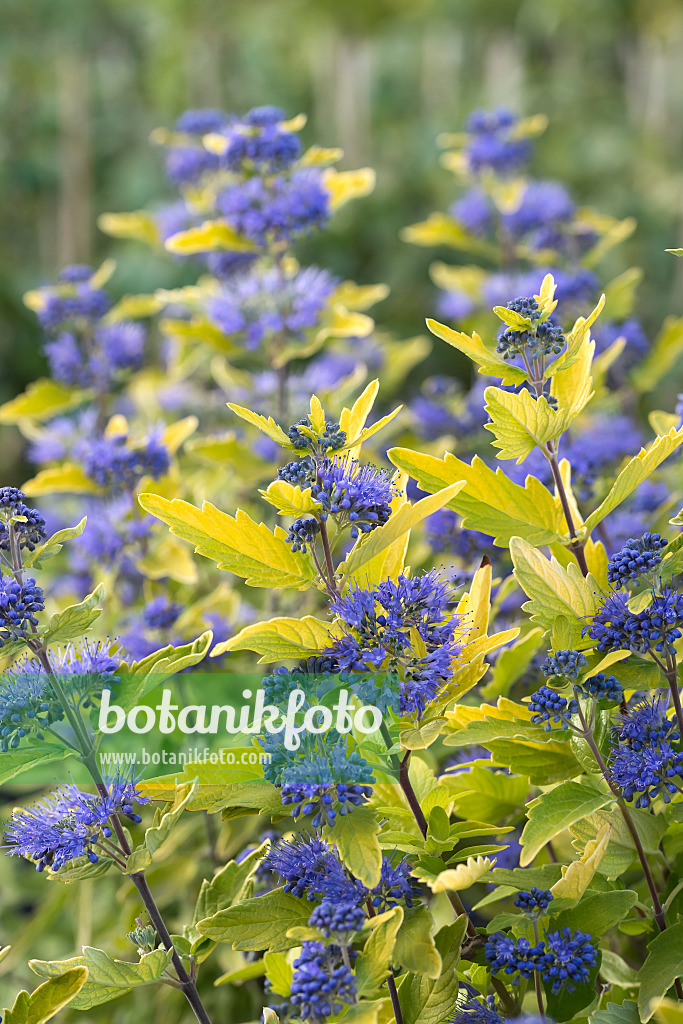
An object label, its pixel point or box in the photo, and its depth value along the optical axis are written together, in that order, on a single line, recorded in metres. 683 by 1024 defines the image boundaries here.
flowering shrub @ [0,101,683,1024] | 0.90
